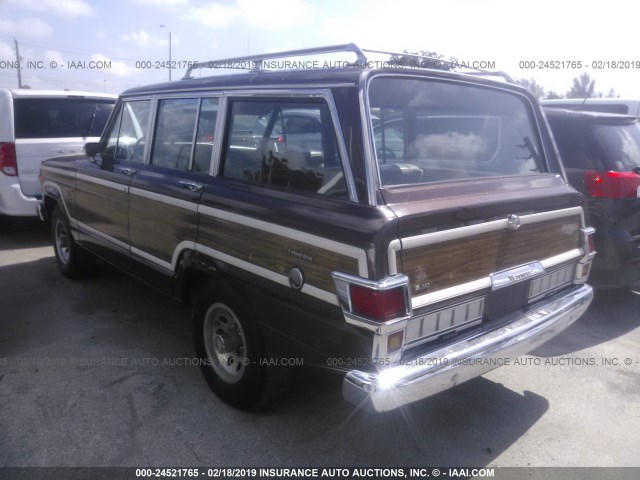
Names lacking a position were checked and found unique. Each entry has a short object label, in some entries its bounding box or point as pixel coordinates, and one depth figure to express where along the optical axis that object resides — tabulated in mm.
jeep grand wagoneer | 2420
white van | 6793
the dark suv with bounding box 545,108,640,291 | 4469
